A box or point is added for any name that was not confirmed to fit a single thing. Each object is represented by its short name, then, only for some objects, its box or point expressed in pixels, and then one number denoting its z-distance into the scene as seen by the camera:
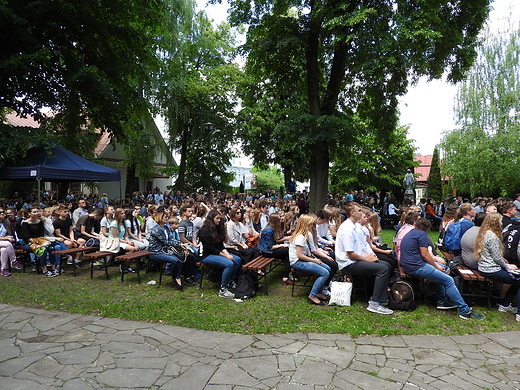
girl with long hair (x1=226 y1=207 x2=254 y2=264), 7.69
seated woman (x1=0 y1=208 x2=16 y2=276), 8.12
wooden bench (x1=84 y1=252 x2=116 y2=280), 7.68
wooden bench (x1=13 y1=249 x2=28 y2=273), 8.37
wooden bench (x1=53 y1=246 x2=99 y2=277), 7.90
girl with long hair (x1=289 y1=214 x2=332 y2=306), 6.29
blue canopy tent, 12.44
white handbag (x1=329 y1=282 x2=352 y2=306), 6.09
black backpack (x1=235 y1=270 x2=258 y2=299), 6.52
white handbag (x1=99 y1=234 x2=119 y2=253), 8.17
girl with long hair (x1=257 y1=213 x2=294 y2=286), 7.55
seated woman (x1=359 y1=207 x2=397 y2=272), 6.59
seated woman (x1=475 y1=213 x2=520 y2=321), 5.73
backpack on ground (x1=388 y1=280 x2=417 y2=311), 5.85
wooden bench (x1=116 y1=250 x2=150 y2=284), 7.31
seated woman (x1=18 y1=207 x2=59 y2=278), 8.24
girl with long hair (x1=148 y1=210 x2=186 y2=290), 7.09
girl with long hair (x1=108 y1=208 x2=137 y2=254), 8.23
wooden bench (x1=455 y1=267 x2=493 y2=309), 5.98
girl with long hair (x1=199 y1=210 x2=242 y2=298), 6.66
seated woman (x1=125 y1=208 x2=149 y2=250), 9.00
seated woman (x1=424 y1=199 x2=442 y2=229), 15.97
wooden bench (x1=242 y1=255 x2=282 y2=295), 6.45
